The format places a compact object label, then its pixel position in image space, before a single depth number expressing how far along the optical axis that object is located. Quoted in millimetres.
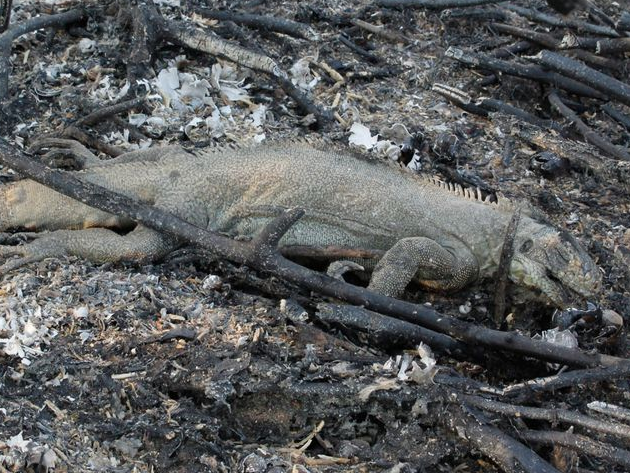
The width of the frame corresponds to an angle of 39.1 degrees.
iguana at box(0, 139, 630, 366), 4246
